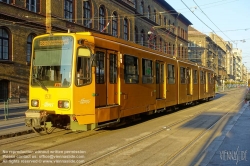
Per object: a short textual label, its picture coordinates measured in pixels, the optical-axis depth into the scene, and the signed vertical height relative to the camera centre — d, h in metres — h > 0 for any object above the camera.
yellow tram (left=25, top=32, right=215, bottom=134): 9.02 +0.14
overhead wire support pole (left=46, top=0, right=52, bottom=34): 25.58 +6.07
